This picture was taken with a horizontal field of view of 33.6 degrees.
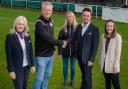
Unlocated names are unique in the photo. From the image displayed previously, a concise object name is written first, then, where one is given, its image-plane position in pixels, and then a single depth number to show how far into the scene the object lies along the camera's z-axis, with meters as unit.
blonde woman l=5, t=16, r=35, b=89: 4.17
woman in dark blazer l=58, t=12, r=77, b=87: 5.23
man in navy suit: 4.74
